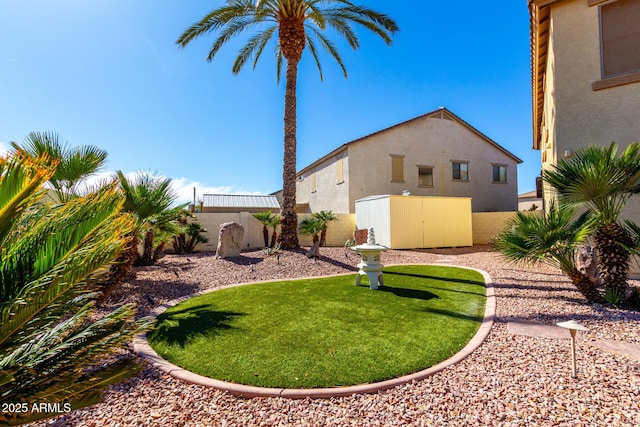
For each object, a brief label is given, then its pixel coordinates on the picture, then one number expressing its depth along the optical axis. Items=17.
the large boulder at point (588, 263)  5.77
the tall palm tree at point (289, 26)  11.93
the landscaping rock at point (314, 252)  11.00
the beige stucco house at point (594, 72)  7.45
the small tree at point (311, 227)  14.73
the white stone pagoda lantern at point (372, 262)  6.95
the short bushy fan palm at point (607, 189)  5.06
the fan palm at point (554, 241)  5.47
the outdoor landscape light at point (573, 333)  3.07
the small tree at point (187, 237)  14.55
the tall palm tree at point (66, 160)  6.60
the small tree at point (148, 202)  7.28
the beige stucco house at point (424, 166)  18.98
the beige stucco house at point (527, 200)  29.53
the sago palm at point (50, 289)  1.51
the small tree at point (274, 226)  15.56
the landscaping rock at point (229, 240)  11.38
